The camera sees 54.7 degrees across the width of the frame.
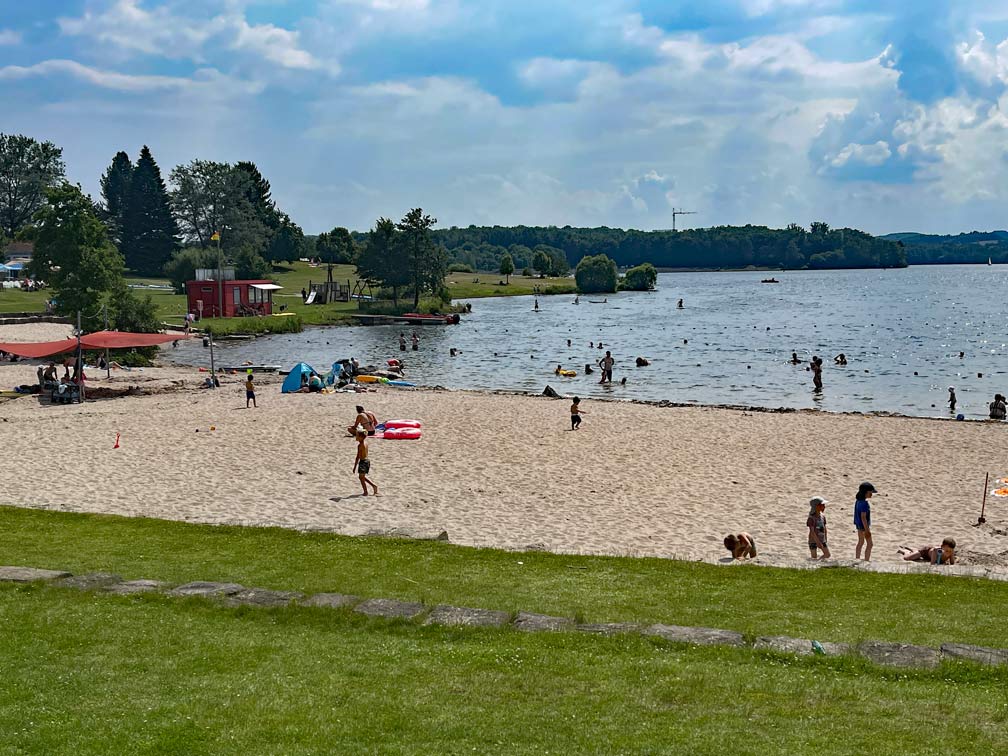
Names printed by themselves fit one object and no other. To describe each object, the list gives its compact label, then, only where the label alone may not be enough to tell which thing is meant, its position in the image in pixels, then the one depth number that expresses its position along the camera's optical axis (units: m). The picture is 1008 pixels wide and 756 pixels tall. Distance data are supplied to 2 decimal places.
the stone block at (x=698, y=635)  9.36
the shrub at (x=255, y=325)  72.19
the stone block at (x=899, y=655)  8.79
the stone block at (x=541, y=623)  9.80
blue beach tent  37.50
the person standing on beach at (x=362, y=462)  19.78
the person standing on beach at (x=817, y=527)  15.42
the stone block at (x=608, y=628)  9.64
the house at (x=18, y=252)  101.50
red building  78.50
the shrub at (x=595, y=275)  143.00
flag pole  78.38
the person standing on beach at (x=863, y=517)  15.70
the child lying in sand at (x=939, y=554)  15.27
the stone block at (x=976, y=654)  8.84
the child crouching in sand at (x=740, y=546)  15.16
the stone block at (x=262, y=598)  10.61
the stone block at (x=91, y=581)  11.27
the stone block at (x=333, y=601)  10.51
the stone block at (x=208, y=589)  10.98
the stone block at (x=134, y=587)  11.06
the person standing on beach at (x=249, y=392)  32.62
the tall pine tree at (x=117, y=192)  116.68
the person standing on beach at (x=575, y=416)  29.36
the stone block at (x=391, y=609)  10.22
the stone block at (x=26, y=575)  11.45
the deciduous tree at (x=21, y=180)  115.56
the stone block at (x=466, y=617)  9.98
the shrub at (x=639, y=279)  154.25
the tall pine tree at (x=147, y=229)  113.75
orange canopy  35.56
